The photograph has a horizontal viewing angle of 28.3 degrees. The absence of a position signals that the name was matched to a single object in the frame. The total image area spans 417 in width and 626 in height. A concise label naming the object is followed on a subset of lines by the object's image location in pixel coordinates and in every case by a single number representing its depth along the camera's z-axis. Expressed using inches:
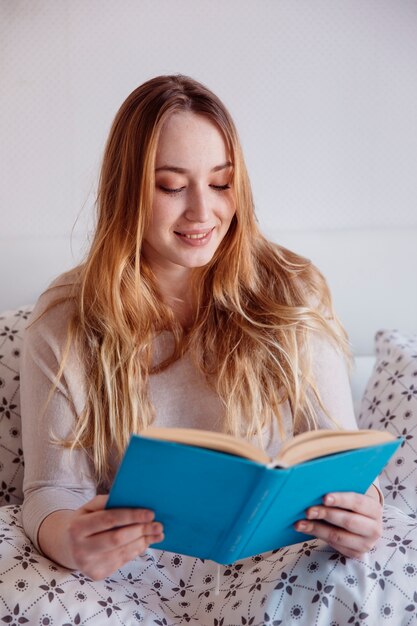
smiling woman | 57.1
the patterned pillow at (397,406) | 64.9
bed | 47.8
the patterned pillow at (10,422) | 67.1
